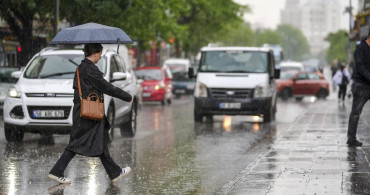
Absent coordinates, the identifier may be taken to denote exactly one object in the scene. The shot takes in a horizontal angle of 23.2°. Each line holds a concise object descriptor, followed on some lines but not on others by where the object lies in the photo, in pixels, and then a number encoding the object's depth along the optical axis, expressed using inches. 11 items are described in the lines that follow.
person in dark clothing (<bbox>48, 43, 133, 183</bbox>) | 369.1
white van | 825.5
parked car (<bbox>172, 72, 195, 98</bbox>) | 1734.7
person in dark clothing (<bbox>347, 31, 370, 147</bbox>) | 510.0
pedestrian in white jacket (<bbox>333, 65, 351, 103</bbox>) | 1392.7
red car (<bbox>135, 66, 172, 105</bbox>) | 1339.8
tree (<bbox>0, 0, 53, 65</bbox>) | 1135.0
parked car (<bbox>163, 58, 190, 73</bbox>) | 2024.1
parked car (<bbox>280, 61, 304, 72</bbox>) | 2098.9
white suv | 578.6
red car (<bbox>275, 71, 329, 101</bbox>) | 1607.8
